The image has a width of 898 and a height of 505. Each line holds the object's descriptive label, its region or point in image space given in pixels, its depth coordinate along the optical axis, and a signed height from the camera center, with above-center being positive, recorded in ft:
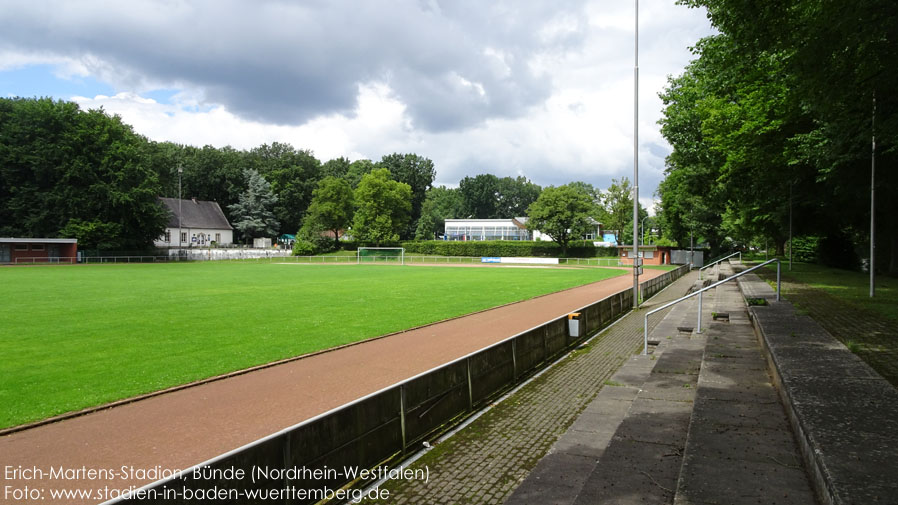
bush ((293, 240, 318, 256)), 266.77 -4.15
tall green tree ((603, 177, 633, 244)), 283.38 +20.96
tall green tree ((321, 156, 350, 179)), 404.57 +58.61
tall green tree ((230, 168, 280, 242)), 309.22 +18.50
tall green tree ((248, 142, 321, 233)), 328.49 +37.37
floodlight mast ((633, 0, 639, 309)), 68.49 +10.53
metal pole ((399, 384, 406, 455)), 20.61 -6.68
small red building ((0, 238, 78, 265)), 187.01 -4.47
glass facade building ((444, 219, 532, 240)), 339.67 +8.15
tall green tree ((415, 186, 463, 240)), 340.59 +27.11
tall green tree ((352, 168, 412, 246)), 281.95 +18.18
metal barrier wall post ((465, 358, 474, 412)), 26.25 -7.83
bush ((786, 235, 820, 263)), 187.83 -2.12
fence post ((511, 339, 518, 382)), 32.24 -7.52
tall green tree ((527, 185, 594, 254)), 241.14 +13.57
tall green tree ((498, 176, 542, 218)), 529.28 +47.26
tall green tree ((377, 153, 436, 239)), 402.81 +54.97
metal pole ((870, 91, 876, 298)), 56.85 +2.04
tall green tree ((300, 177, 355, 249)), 287.28 +17.84
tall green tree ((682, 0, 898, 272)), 38.86 +14.92
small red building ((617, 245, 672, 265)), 201.99 -4.99
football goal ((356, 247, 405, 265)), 244.63 -7.53
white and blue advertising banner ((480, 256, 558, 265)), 217.40 -8.22
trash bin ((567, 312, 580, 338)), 44.21 -7.17
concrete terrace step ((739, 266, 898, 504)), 11.98 -5.44
